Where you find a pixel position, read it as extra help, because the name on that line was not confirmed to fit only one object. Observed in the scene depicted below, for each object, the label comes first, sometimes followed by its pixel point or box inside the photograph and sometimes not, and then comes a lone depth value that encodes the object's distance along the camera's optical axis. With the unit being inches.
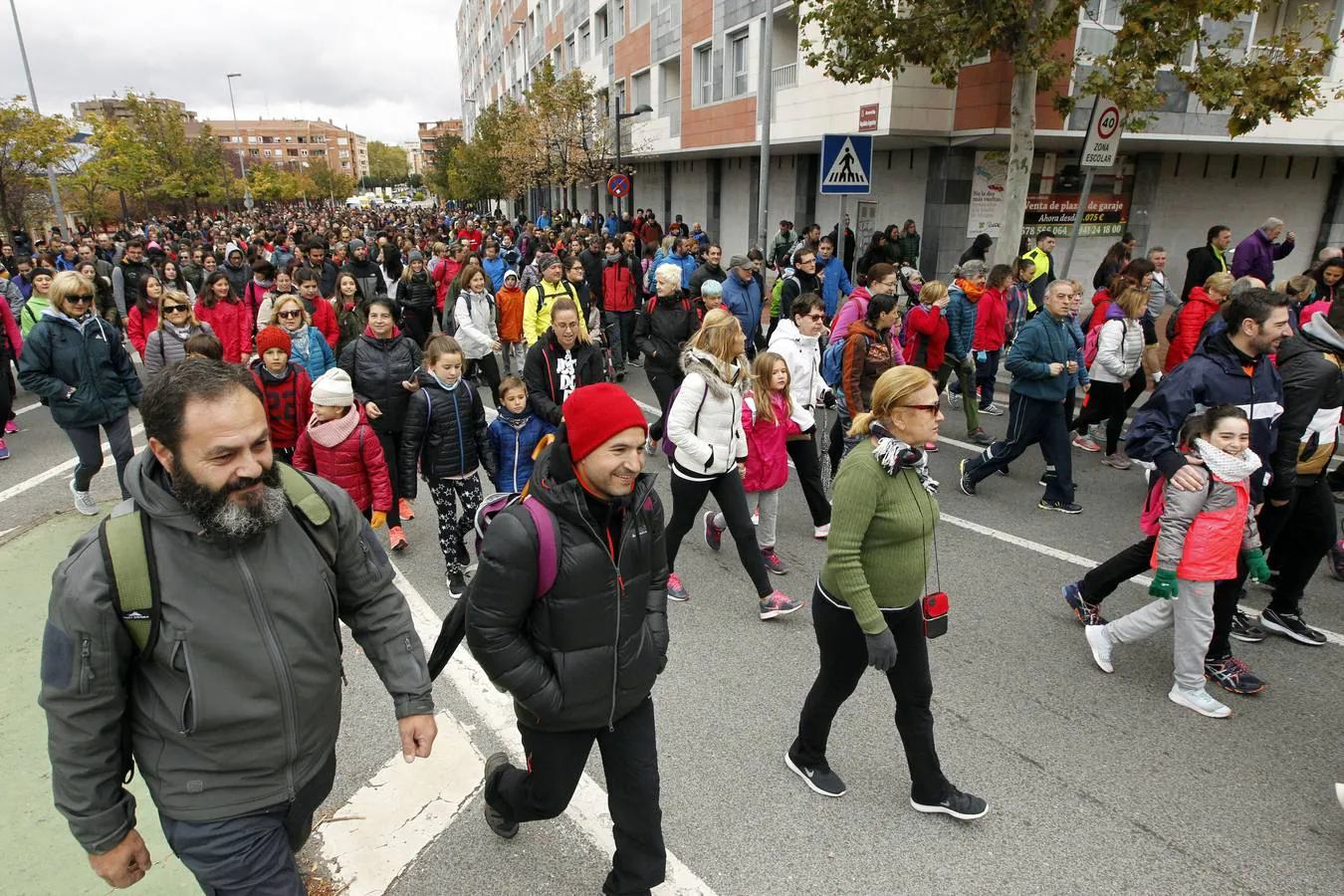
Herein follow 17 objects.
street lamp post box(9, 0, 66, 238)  948.6
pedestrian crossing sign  410.3
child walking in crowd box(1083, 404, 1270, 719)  152.5
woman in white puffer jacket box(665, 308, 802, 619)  188.7
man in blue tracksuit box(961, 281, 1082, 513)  255.6
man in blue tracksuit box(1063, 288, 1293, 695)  167.6
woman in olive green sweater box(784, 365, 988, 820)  118.8
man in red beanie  95.7
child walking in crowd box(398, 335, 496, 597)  209.3
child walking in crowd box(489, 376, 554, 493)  214.1
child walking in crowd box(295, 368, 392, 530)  190.7
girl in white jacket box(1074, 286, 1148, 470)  282.7
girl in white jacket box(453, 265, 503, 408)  360.2
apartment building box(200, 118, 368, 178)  6555.1
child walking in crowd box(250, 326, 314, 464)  217.6
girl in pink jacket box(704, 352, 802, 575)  209.8
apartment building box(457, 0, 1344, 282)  605.9
